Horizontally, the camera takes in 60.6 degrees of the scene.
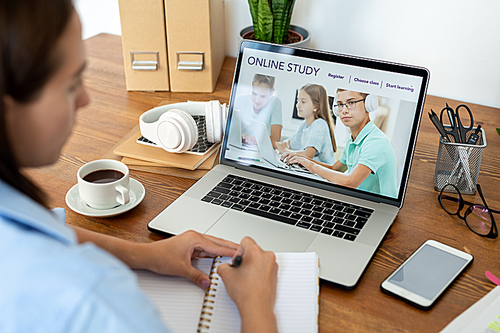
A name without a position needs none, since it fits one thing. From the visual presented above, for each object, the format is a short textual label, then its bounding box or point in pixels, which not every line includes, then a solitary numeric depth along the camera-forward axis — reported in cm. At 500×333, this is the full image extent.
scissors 85
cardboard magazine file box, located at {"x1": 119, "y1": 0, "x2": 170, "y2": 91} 117
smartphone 63
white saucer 78
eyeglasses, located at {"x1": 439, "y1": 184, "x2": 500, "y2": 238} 77
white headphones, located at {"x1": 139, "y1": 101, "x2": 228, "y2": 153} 92
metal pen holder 83
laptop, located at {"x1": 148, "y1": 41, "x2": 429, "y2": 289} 72
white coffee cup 77
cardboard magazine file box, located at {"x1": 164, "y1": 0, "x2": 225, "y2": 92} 116
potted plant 113
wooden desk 61
